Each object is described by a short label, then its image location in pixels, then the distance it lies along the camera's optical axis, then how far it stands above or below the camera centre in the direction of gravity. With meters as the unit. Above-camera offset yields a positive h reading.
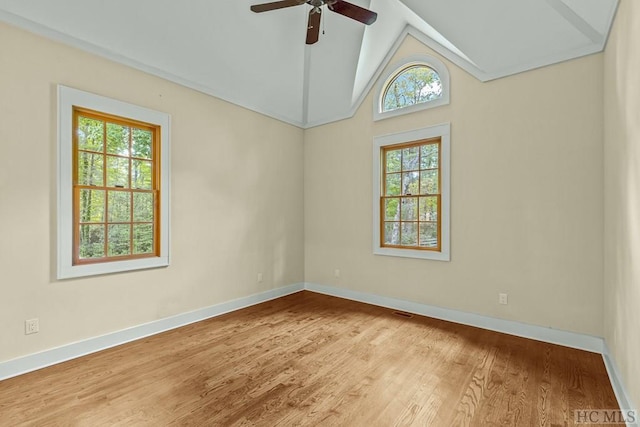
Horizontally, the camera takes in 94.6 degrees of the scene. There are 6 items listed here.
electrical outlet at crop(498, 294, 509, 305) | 3.28 -0.95
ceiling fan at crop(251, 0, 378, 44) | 2.59 +1.85
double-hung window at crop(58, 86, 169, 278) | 2.71 +0.28
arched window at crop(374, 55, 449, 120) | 3.74 +1.72
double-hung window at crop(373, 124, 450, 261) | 3.74 +0.27
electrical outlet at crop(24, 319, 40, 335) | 2.49 -0.96
